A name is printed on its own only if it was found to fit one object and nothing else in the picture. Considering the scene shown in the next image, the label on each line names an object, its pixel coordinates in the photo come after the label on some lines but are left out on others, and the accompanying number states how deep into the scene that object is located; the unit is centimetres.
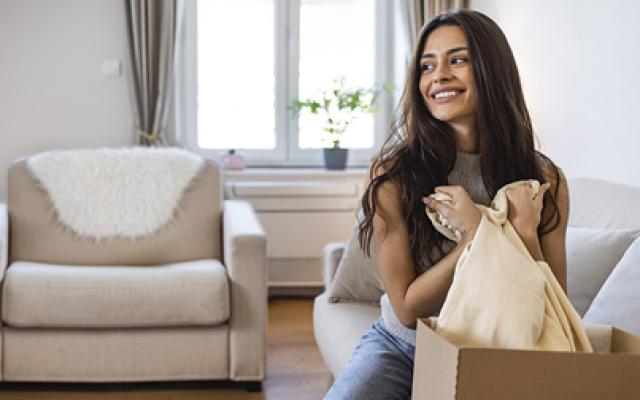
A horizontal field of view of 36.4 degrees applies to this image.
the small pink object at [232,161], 530
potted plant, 538
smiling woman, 180
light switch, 525
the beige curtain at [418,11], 530
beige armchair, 340
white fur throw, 393
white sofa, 248
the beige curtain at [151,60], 519
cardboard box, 119
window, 546
